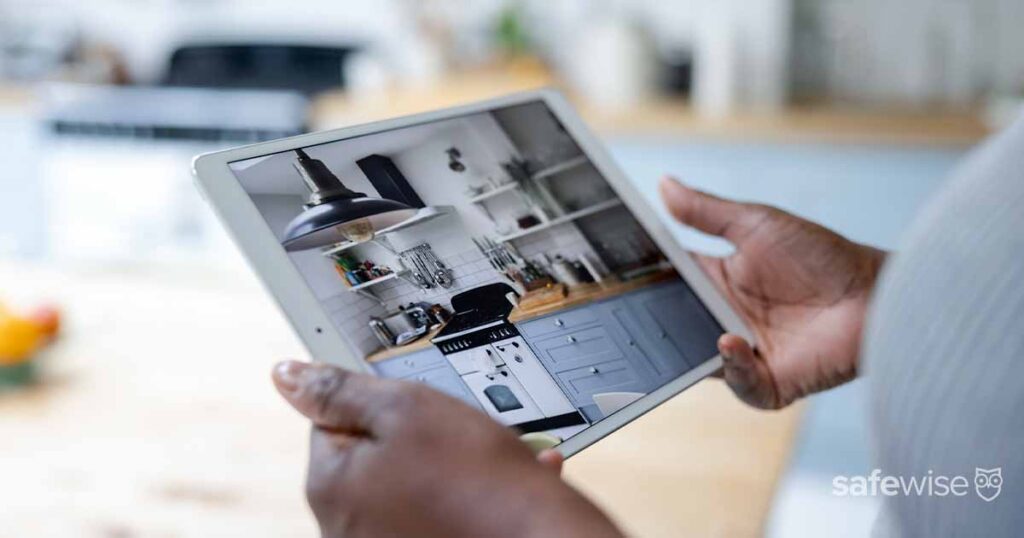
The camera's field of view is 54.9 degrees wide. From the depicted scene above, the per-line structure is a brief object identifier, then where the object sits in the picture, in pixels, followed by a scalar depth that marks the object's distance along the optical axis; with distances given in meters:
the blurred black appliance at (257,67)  3.22
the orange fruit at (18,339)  1.28
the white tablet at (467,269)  0.66
